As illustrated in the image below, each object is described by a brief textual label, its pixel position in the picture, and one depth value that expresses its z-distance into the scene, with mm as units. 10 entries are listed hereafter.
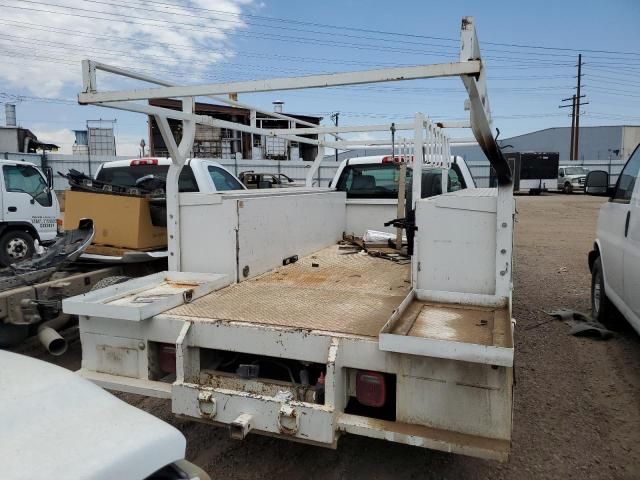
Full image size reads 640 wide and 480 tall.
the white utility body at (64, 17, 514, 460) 2420
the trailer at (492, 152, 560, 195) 32375
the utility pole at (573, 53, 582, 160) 44047
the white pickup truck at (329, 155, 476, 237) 6410
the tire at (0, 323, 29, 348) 4484
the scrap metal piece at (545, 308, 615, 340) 5355
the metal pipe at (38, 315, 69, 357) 4031
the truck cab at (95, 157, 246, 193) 6137
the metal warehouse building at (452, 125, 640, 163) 63500
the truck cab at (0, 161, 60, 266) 9734
